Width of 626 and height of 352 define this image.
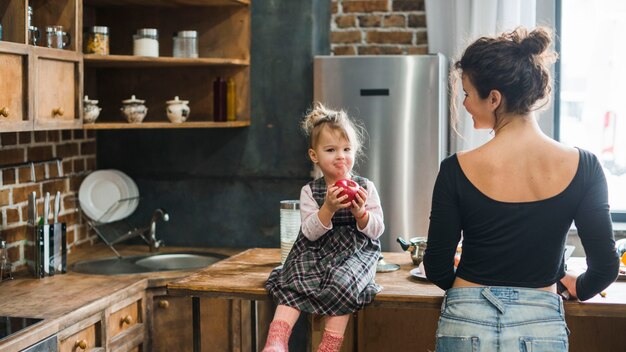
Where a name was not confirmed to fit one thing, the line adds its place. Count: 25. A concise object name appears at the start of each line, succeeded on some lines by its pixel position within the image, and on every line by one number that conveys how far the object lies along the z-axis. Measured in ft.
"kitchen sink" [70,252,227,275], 11.76
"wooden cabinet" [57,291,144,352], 9.12
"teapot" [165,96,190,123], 12.61
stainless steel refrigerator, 12.61
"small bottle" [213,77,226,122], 13.03
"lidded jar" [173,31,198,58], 12.62
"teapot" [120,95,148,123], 12.11
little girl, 7.85
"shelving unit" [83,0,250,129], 13.30
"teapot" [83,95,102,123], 11.35
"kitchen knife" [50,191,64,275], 10.92
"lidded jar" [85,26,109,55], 11.64
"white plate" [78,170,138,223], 13.09
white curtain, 13.21
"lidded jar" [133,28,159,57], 12.19
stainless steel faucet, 13.00
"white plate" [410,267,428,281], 8.61
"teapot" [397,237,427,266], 9.37
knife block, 10.72
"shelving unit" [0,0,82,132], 9.45
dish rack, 12.72
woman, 6.62
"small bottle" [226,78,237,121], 13.21
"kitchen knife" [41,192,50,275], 10.74
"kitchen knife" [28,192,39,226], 10.75
